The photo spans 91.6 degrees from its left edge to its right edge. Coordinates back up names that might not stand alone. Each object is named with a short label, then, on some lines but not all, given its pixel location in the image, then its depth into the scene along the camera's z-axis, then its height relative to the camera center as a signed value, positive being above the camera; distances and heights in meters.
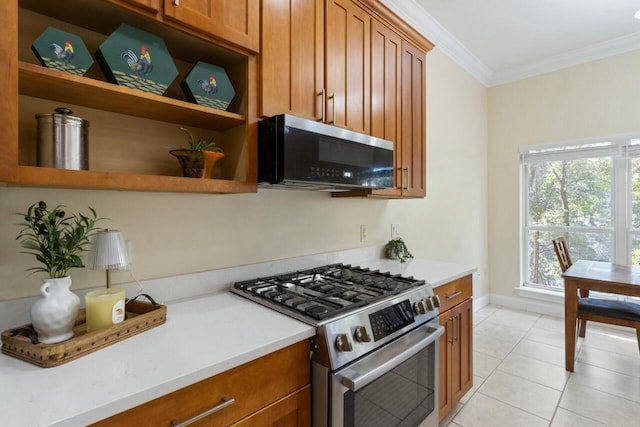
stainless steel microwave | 1.28 +0.26
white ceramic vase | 0.85 -0.28
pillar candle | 0.95 -0.30
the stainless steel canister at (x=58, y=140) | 0.97 +0.23
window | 3.17 +0.10
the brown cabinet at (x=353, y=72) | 1.38 +0.75
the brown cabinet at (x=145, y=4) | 0.99 +0.67
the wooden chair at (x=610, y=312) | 2.25 -0.74
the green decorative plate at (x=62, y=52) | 0.91 +0.48
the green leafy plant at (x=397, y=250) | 2.32 -0.28
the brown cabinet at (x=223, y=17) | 1.09 +0.73
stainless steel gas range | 1.05 -0.50
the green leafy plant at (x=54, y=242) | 0.91 -0.09
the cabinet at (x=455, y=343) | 1.73 -0.77
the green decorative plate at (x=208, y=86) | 1.23 +0.51
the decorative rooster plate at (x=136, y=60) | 1.02 +0.52
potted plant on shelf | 1.23 +0.21
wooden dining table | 2.16 -0.51
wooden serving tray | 0.79 -0.36
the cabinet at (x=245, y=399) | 0.75 -0.51
